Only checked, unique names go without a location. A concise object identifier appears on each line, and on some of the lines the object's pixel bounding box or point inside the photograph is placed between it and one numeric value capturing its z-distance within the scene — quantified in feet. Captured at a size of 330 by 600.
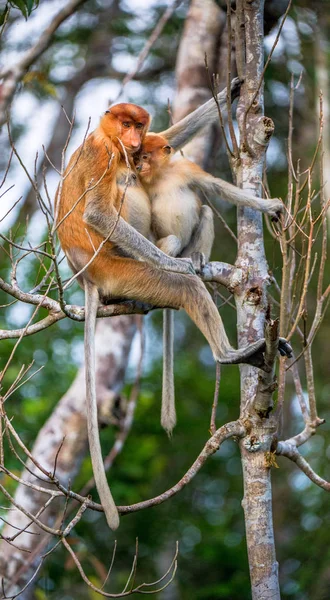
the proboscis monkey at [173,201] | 25.59
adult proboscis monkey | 23.29
